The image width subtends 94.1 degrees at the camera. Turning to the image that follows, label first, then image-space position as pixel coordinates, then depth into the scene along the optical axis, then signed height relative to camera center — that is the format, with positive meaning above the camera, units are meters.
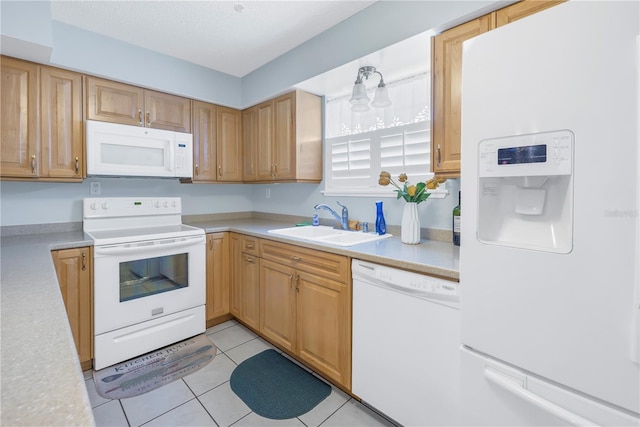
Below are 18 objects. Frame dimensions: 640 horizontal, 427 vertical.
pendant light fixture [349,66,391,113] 2.06 +0.78
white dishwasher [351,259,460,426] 1.27 -0.65
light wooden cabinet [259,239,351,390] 1.74 -0.64
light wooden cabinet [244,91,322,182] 2.60 +0.64
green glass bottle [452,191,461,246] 1.75 -0.10
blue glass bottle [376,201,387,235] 2.17 -0.10
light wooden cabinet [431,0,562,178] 1.52 +0.61
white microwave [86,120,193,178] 2.25 +0.47
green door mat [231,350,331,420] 1.71 -1.13
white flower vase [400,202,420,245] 1.83 -0.10
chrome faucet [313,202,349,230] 2.46 -0.06
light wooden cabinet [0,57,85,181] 1.98 +0.60
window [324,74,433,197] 2.12 +0.53
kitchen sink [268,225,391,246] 2.10 -0.20
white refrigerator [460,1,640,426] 0.77 -0.03
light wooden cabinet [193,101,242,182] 2.89 +0.66
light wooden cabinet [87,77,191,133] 2.31 +0.86
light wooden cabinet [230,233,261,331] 2.43 -0.61
